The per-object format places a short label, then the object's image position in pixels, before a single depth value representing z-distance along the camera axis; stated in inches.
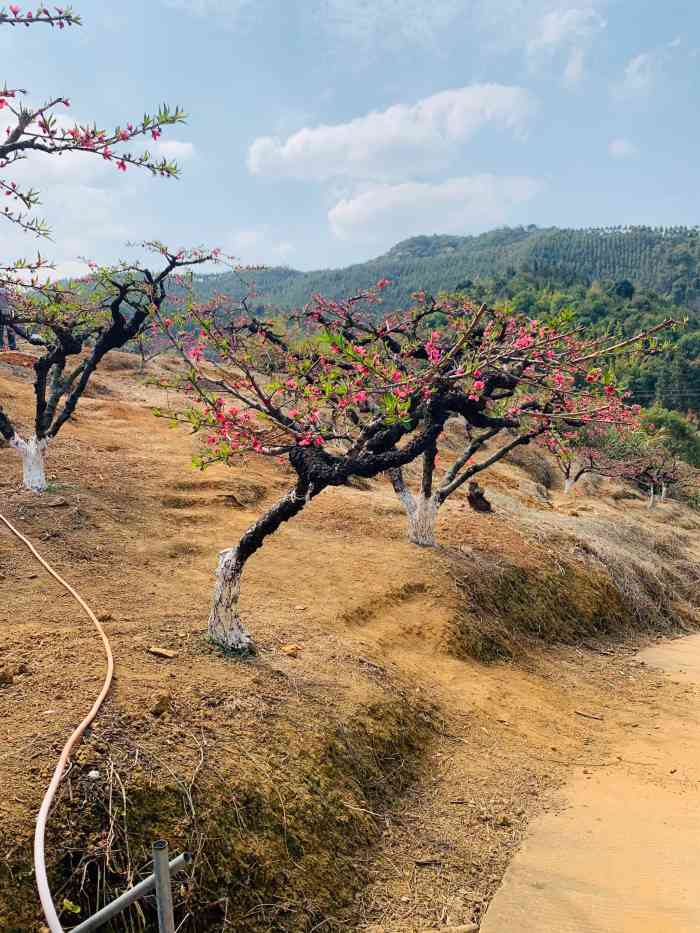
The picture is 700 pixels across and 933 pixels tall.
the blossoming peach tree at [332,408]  210.2
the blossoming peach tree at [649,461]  1045.8
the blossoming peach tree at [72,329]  330.0
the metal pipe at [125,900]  77.3
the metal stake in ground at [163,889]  81.7
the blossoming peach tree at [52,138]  218.4
